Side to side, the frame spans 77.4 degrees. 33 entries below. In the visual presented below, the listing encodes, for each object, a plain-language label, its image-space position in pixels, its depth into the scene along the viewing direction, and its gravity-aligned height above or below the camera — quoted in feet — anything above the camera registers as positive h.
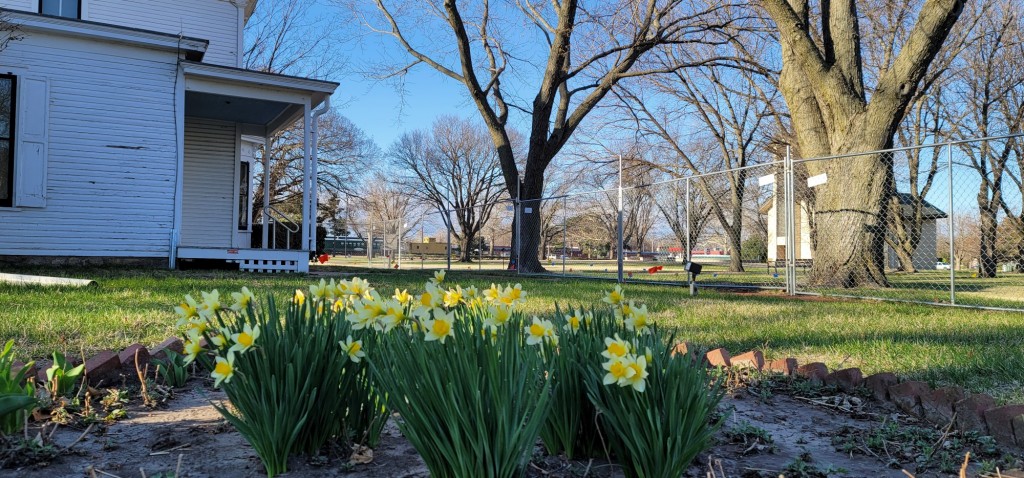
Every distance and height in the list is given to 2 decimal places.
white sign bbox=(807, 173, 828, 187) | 27.04 +3.53
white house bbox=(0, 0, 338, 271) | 31.65 +6.41
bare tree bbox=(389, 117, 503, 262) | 145.79 +20.75
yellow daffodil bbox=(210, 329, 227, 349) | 5.34 -0.71
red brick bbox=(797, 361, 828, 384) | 9.78 -1.71
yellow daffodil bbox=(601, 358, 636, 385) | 4.60 -0.79
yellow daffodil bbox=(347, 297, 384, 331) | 5.43 -0.48
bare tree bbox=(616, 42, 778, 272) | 71.87 +16.78
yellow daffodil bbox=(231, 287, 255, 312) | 5.96 -0.42
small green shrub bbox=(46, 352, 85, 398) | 7.51 -1.48
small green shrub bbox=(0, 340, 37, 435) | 5.82 -1.38
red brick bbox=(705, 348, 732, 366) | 10.28 -1.59
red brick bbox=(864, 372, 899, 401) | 8.77 -1.69
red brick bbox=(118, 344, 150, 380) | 9.09 -1.52
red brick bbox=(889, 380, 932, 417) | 8.09 -1.71
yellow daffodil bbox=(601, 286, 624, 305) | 6.44 -0.38
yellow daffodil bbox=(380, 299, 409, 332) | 5.27 -0.49
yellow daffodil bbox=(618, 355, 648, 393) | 4.52 -0.81
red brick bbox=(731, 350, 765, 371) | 10.57 -1.67
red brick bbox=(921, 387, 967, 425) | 7.61 -1.69
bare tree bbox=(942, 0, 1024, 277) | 63.57 +19.28
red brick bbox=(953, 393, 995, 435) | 7.14 -1.69
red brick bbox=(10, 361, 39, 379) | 7.51 -1.52
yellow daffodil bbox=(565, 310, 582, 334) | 6.20 -0.63
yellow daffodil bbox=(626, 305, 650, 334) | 5.95 -0.57
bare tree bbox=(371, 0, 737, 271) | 47.60 +15.28
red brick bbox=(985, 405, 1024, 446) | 6.77 -1.70
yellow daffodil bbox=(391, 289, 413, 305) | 6.49 -0.42
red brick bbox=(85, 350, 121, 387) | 8.56 -1.57
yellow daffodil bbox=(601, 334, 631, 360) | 4.64 -0.66
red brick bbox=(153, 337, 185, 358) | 9.65 -1.44
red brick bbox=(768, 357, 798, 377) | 10.16 -1.71
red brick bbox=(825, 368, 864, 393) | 9.32 -1.73
